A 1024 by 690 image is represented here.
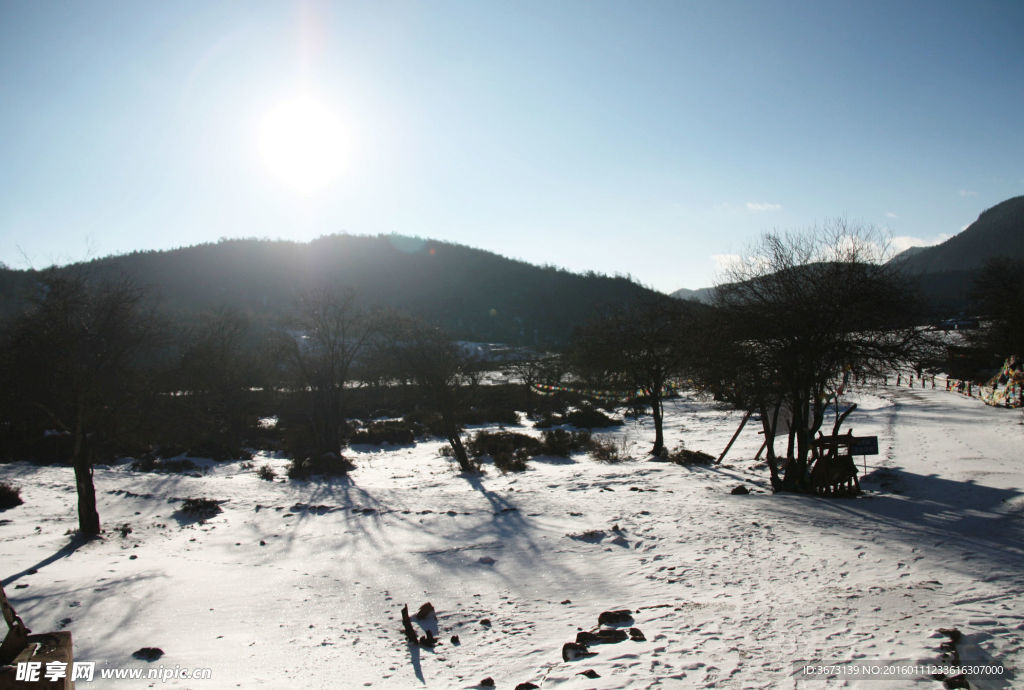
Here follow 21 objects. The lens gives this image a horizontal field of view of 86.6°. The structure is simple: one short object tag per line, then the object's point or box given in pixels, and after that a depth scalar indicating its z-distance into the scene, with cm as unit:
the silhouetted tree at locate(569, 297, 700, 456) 2377
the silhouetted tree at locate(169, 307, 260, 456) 2298
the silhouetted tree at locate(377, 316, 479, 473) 2237
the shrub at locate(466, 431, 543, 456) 2573
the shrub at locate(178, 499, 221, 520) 1460
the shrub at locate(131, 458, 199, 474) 2266
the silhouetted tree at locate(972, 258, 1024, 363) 3284
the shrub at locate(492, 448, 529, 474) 2173
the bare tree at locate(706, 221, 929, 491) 1322
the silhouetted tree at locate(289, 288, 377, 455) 2623
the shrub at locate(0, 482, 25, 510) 1493
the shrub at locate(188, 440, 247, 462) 2597
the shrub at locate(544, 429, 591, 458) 2577
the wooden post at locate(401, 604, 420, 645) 688
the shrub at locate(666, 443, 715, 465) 2145
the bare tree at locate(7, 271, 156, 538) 1209
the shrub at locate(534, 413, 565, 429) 3569
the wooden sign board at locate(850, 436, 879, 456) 1495
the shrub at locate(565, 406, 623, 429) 3603
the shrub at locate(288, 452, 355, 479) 2174
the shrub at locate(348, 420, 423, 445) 3153
